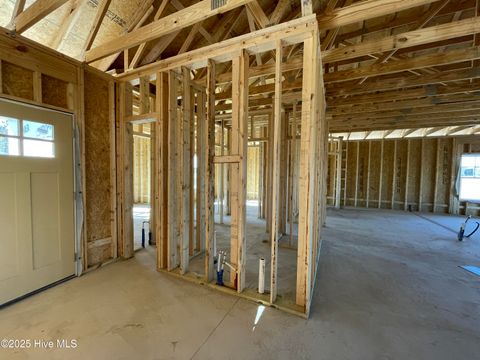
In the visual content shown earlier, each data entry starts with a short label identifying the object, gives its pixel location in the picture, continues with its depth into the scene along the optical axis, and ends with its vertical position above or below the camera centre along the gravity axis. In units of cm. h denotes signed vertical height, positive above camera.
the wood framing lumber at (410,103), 459 +157
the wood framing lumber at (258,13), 257 +189
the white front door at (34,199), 219 -36
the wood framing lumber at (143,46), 295 +185
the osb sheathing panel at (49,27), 296 +198
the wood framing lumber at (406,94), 401 +160
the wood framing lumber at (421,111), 507 +160
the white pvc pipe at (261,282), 240 -126
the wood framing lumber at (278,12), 259 +194
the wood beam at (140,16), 308 +222
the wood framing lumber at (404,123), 644 +158
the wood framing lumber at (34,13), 206 +153
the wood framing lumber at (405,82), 341 +159
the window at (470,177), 755 -15
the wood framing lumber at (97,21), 276 +193
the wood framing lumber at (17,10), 221 +162
